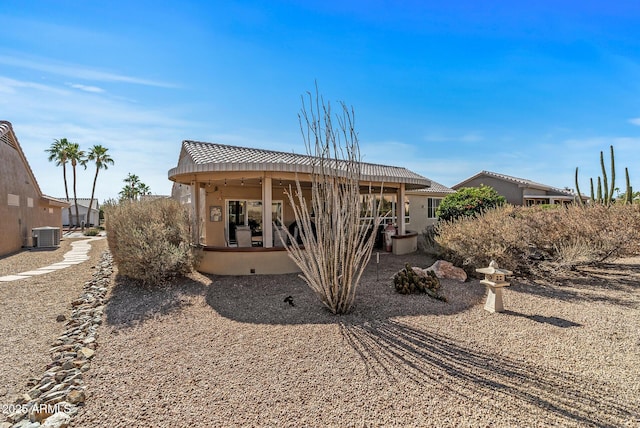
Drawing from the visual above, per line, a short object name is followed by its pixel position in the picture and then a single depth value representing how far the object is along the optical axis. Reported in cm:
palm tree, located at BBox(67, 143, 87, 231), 3384
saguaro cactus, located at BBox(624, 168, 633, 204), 1500
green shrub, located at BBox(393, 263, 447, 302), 704
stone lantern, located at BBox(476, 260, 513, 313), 611
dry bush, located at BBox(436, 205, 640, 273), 872
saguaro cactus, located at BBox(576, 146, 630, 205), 1583
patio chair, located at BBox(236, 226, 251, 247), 1088
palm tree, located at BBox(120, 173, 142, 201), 4608
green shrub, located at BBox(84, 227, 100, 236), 2757
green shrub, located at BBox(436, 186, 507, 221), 1366
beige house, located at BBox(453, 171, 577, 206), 2567
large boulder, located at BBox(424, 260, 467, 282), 873
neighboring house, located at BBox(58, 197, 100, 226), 4509
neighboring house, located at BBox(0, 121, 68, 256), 1478
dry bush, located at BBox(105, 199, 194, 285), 768
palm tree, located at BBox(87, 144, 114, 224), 3581
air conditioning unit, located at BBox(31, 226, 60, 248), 1698
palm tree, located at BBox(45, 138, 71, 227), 3350
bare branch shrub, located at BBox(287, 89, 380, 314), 568
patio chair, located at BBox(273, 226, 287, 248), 1120
